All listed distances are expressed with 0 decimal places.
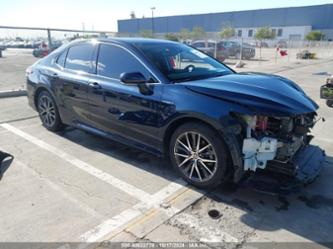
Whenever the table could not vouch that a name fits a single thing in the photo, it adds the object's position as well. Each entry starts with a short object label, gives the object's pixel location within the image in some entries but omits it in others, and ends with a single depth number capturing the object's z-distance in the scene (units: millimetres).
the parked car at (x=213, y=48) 22809
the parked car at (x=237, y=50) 25562
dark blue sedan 2928
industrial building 67750
